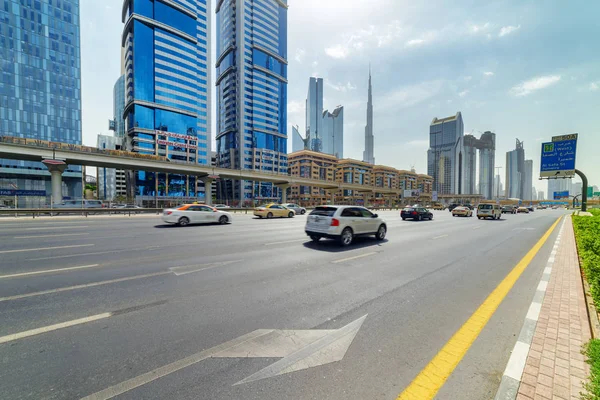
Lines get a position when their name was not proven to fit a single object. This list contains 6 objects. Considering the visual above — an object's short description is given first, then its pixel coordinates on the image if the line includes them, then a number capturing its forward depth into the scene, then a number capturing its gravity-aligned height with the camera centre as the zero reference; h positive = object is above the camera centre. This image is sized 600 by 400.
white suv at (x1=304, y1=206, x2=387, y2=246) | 9.27 -1.11
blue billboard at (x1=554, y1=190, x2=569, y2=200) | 67.01 +0.94
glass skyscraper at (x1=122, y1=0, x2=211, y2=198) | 84.44 +39.23
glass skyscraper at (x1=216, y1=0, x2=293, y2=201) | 113.88 +49.88
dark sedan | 22.32 -1.59
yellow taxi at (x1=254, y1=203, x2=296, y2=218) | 24.53 -1.72
